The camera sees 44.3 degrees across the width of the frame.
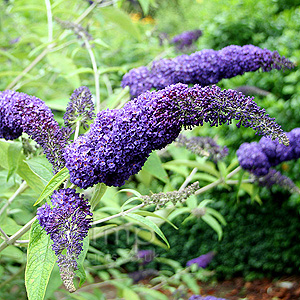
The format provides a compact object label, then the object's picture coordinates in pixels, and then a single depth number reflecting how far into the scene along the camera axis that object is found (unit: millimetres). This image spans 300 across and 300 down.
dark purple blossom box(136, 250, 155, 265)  3900
